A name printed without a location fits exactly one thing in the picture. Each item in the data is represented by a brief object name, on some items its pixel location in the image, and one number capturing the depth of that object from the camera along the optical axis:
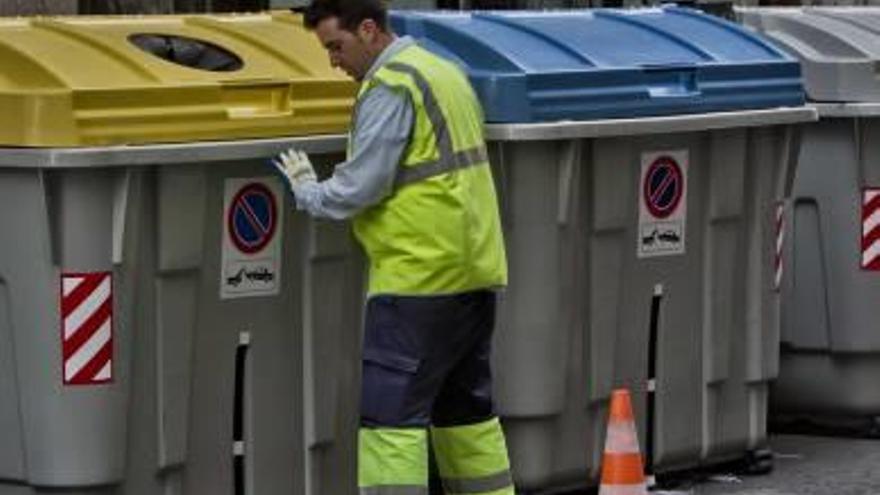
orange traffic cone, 12.31
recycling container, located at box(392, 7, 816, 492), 13.71
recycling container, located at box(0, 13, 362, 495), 11.49
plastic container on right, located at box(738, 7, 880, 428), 16.75
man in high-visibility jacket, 11.71
